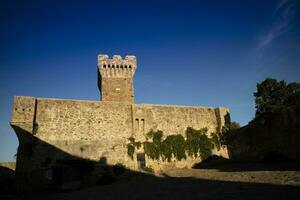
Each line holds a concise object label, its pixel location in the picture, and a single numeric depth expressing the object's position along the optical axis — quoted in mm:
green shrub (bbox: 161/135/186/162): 20016
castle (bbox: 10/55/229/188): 16406
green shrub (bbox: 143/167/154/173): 18552
